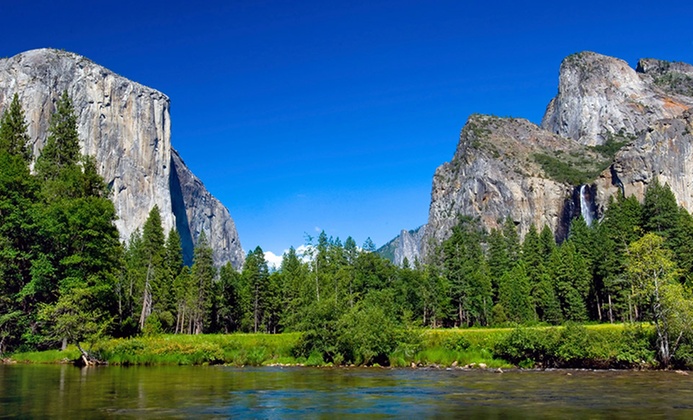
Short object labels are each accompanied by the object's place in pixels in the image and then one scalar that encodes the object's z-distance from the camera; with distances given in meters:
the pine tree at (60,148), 60.78
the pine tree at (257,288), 96.31
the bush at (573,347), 37.94
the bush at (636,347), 37.41
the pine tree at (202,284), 87.44
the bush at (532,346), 38.81
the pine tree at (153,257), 80.50
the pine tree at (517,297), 85.94
